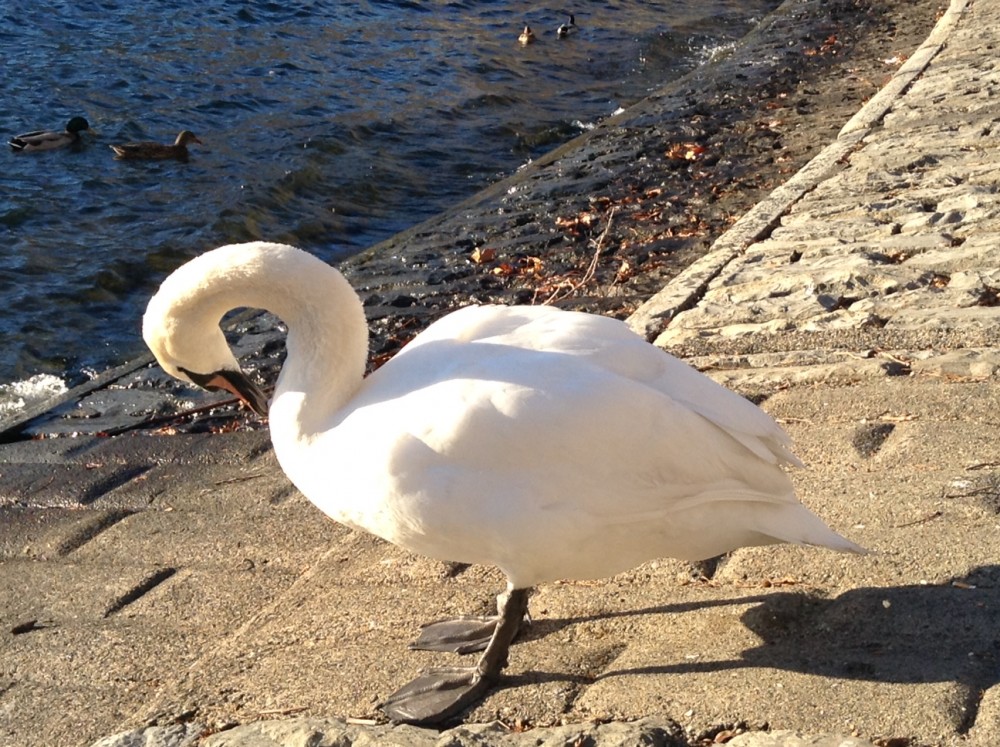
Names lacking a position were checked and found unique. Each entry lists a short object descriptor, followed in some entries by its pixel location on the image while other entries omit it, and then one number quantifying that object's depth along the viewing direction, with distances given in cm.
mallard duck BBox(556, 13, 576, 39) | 1867
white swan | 301
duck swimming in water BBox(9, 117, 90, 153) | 1241
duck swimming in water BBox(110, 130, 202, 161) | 1241
